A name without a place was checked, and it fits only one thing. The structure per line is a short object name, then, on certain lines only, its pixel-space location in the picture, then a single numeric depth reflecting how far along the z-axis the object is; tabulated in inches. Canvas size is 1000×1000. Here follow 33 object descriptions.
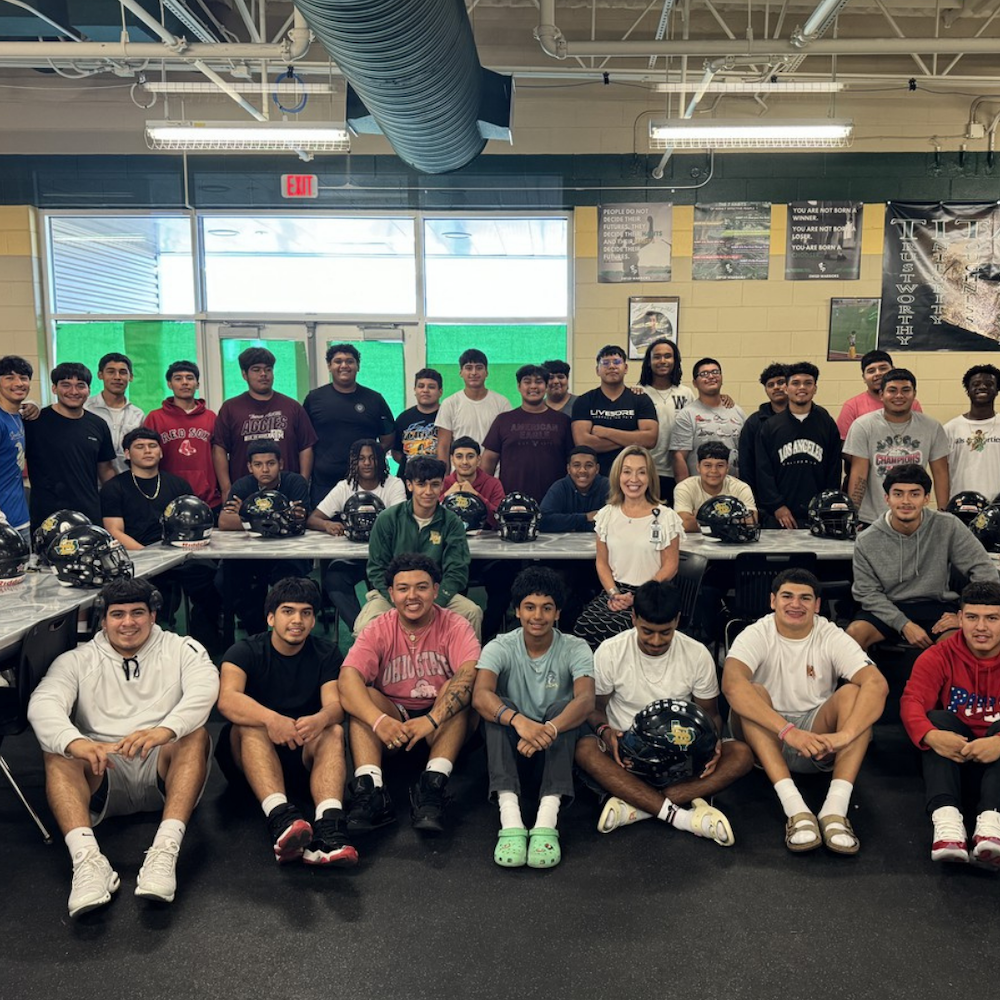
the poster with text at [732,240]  346.6
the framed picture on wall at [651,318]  350.3
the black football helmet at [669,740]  132.9
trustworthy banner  345.1
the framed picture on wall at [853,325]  349.1
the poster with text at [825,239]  345.7
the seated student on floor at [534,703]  133.5
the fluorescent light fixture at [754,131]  263.9
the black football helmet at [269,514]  217.0
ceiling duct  160.1
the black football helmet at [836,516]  209.2
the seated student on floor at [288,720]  127.5
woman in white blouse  183.5
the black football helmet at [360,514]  214.8
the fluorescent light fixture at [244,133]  263.9
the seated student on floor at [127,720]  125.0
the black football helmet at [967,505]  205.9
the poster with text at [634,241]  346.9
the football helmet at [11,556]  169.9
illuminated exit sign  349.4
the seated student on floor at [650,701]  137.9
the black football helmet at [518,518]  209.9
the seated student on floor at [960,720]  125.3
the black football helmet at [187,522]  206.8
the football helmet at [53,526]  177.0
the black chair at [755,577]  190.5
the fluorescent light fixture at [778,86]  258.2
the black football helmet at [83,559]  170.7
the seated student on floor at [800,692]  137.0
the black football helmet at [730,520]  201.6
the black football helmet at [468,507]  217.6
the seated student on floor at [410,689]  137.3
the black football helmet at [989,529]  197.8
